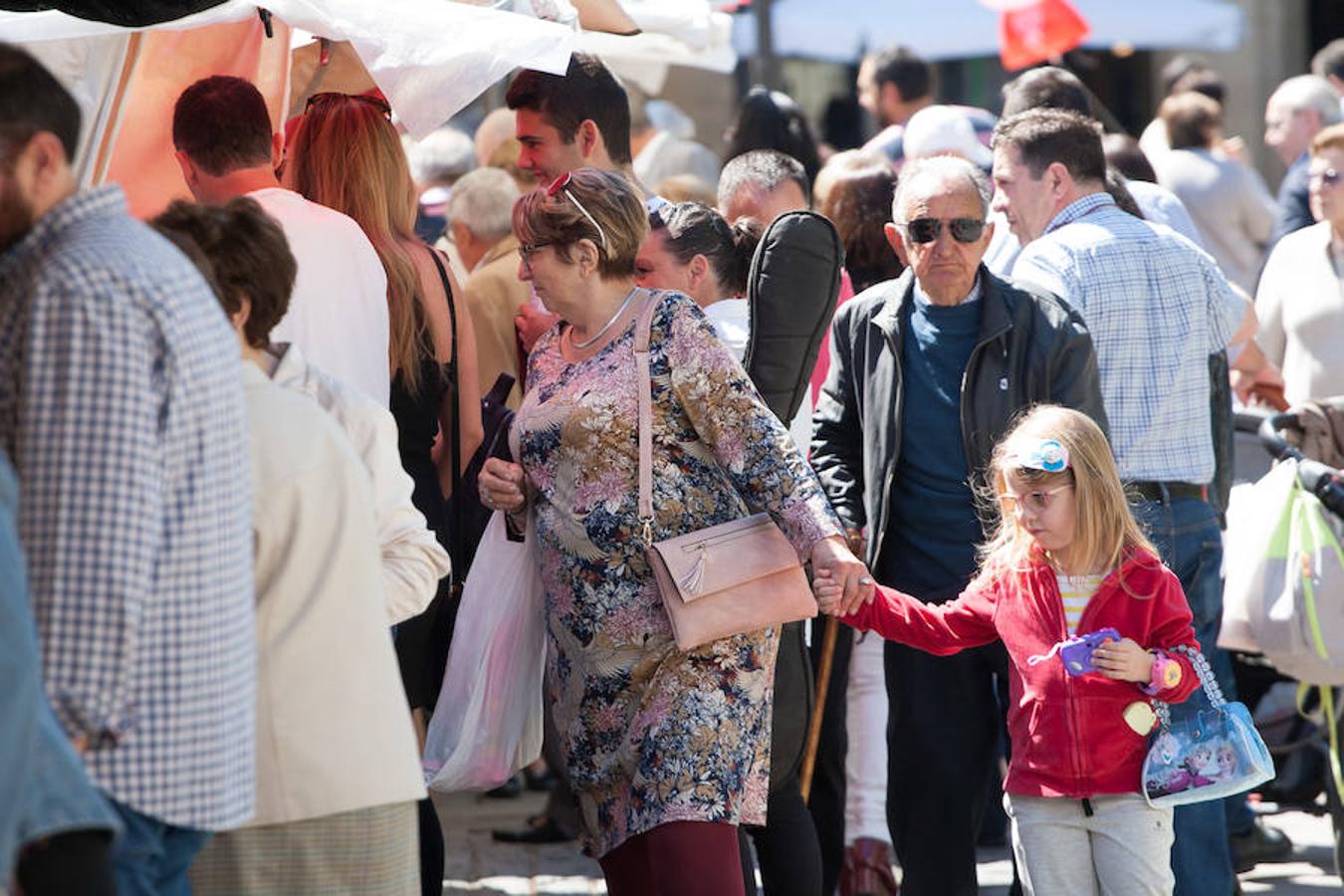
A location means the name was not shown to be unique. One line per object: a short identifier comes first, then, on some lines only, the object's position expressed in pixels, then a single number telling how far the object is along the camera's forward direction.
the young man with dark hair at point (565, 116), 12.43
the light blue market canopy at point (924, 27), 29.75
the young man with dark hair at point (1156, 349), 11.77
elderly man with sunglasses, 10.54
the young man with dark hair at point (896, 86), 20.56
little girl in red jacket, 9.20
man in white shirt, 9.73
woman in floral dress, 8.84
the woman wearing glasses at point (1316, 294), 15.28
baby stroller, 12.11
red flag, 24.94
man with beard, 5.61
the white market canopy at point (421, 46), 9.97
